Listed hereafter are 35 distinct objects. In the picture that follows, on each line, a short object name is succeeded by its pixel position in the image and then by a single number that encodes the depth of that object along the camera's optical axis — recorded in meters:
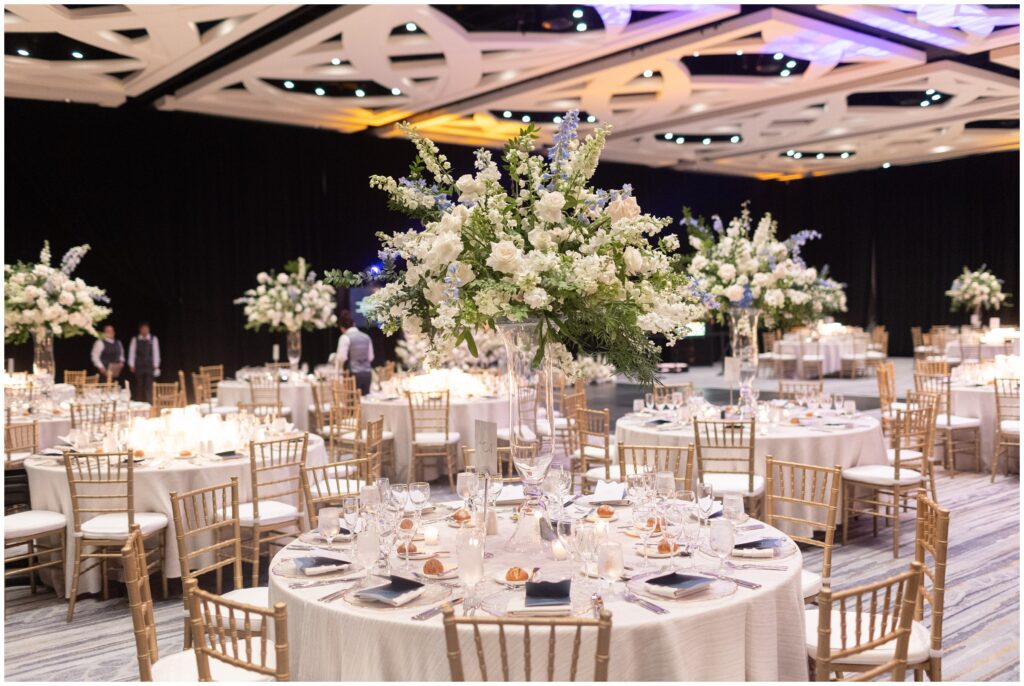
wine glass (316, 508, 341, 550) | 3.18
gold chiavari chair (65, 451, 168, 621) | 4.86
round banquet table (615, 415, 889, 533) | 5.86
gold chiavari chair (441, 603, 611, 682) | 2.03
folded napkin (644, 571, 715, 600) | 2.60
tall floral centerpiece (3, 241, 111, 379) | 7.98
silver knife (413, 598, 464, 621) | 2.51
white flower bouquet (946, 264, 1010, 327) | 17.75
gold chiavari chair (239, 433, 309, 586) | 5.06
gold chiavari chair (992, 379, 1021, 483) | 7.71
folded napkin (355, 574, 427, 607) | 2.59
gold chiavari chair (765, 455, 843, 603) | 3.46
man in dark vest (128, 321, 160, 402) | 11.94
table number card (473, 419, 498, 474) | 3.22
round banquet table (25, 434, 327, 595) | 5.19
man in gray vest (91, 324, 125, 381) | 11.89
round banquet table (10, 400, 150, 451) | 7.38
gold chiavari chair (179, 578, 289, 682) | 2.26
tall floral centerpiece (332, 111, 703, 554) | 2.93
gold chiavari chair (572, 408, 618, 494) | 6.16
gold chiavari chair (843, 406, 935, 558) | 5.76
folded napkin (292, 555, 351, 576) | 2.90
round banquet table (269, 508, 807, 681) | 2.44
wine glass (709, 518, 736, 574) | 2.76
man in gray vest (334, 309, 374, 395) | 10.01
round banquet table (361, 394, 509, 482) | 8.34
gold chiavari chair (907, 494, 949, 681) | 2.95
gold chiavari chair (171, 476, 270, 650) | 3.41
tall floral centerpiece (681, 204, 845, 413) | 6.22
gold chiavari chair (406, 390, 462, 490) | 7.82
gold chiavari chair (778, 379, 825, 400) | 7.28
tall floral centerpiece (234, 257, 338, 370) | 11.13
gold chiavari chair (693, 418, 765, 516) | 5.46
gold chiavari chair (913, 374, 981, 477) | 8.17
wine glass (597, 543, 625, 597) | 2.59
